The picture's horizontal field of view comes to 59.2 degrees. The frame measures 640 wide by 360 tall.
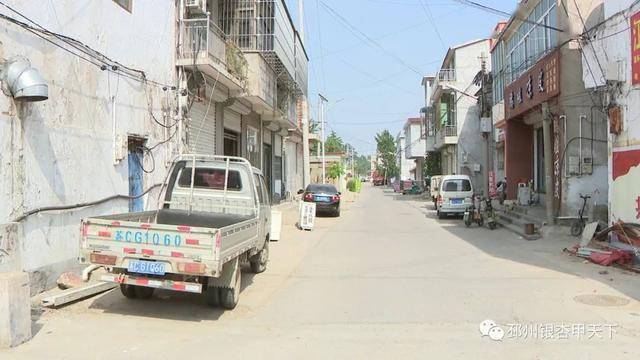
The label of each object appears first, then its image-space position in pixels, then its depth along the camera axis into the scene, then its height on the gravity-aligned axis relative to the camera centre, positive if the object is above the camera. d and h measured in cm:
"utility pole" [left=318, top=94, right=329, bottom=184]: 4711 +440
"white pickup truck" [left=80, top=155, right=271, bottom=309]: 679 -82
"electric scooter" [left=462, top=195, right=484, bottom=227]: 2094 -140
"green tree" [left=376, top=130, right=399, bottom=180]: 11275 +565
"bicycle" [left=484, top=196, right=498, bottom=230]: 1999 -132
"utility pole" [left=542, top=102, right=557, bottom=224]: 1691 +45
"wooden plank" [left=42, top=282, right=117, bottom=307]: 746 -156
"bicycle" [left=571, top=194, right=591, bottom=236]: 1625 -132
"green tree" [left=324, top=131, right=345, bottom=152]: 9844 +682
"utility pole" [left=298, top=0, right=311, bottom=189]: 2874 +196
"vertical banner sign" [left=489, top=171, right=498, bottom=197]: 3117 -16
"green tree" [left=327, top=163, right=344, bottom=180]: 6944 +121
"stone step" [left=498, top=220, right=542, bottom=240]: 1645 -168
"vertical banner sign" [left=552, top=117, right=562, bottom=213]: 1758 +39
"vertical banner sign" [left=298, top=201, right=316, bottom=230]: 2006 -125
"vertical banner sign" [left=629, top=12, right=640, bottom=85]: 1151 +268
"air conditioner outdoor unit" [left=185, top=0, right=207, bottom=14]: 1525 +482
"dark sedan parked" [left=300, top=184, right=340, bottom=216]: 2625 -79
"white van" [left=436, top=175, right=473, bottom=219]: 2461 -76
